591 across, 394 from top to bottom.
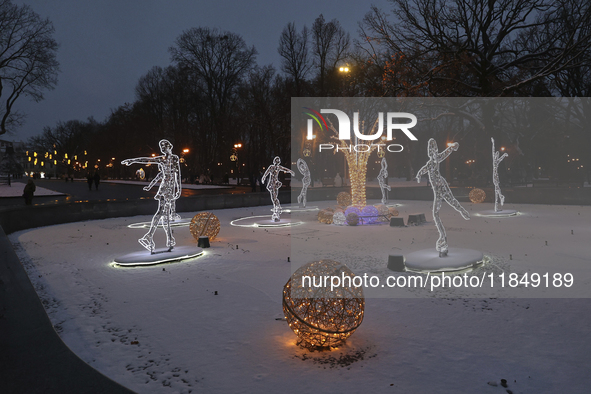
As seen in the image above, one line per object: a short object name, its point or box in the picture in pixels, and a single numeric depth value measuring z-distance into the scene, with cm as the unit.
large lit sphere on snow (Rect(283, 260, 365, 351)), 443
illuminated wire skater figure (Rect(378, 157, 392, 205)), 2147
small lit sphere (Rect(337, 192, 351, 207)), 2114
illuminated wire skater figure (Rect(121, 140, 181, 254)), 943
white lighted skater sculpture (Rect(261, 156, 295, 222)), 1606
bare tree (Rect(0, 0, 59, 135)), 2827
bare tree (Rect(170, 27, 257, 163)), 4388
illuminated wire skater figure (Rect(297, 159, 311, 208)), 2094
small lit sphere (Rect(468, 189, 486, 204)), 2388
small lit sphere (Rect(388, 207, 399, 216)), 1656
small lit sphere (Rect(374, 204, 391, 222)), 1584
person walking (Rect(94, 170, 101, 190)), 3809
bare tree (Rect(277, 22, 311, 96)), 3541
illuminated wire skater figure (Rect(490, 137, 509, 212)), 1824
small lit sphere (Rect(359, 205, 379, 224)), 1551
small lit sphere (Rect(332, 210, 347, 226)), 1556
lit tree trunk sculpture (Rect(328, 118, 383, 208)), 1681
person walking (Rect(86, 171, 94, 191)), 3791
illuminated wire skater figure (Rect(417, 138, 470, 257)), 822
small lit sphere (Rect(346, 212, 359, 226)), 1527
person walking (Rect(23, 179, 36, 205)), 1972
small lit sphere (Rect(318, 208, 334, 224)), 1601
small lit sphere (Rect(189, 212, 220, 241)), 1134
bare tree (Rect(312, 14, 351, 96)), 3500
